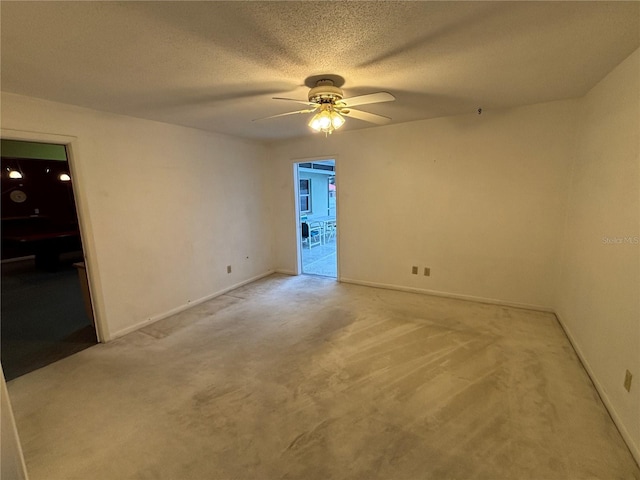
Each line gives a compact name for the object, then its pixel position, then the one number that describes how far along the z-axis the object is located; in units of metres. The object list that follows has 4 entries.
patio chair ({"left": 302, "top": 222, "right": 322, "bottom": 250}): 7.41
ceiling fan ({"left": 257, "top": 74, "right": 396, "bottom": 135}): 2.09
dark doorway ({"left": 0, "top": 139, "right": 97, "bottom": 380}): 2.93
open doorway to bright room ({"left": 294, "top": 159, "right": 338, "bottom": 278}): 5.54
